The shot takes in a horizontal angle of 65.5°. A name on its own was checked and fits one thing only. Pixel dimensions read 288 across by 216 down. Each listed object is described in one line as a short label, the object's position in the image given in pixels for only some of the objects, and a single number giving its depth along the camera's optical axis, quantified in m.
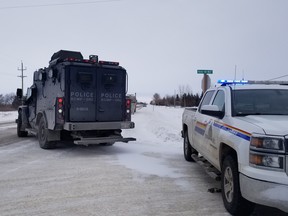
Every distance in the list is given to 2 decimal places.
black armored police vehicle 6.53
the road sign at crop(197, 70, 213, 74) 9.05
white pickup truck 2.61
